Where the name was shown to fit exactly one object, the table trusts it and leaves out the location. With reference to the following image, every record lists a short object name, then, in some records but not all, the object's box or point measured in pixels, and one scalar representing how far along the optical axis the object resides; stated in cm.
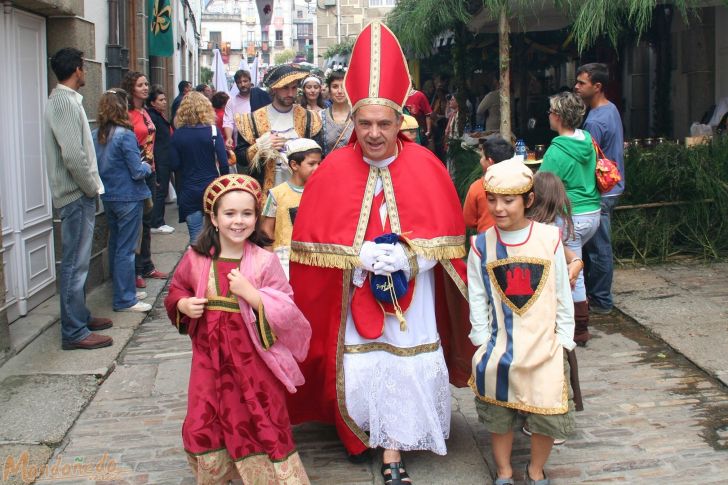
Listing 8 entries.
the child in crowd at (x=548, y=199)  460
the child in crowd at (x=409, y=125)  665
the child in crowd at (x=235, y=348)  353
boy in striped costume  361
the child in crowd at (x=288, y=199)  498
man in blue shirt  647
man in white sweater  584
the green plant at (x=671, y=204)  809
